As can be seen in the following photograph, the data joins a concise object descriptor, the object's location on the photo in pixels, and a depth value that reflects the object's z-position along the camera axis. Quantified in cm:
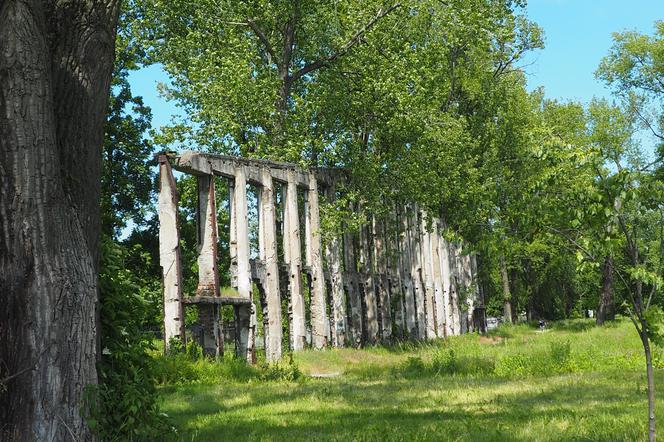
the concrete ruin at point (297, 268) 2027
